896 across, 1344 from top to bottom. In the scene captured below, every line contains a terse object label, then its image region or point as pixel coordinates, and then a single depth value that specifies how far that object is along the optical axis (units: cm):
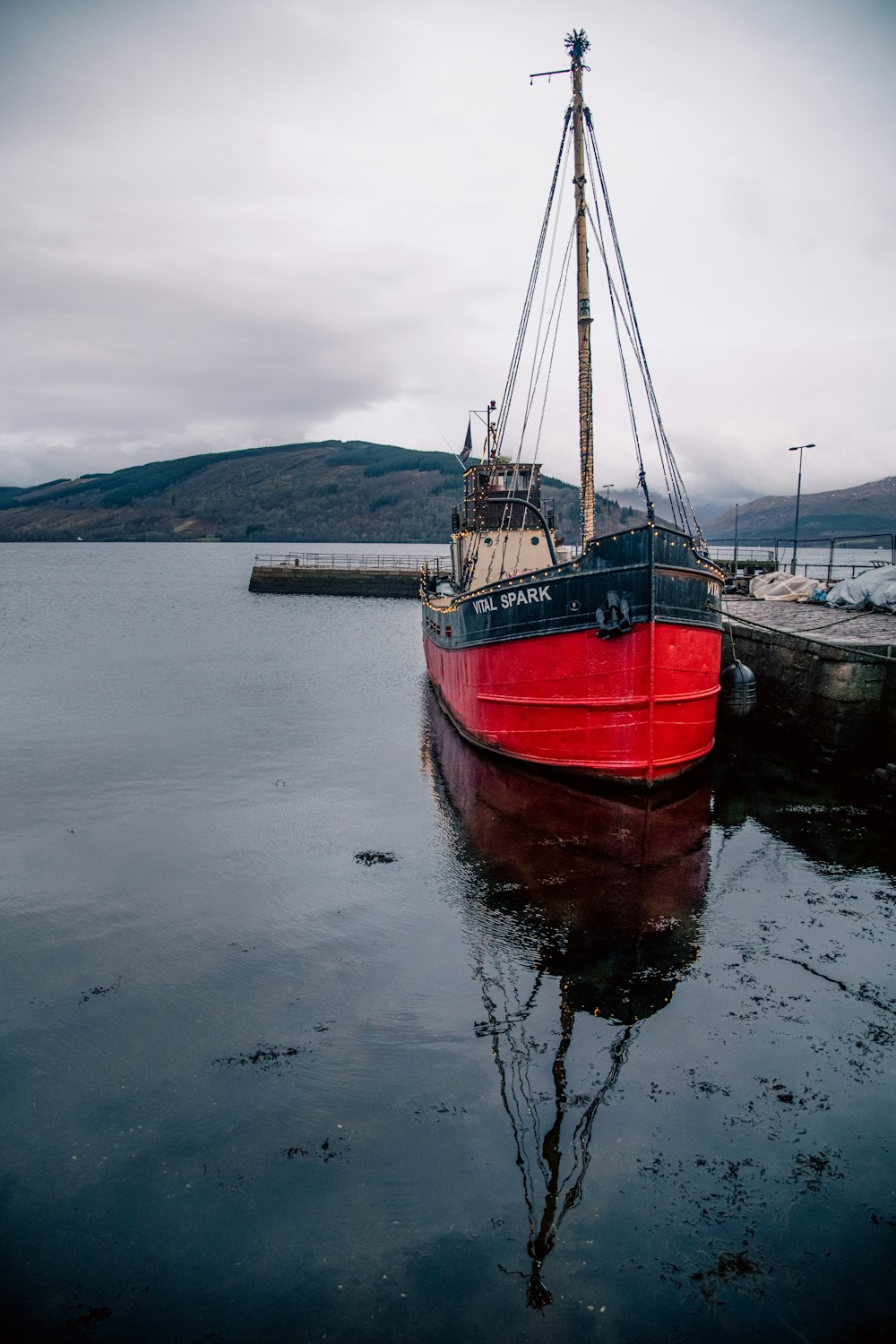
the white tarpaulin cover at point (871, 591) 2233
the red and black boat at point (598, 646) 1363
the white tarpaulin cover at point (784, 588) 2845
